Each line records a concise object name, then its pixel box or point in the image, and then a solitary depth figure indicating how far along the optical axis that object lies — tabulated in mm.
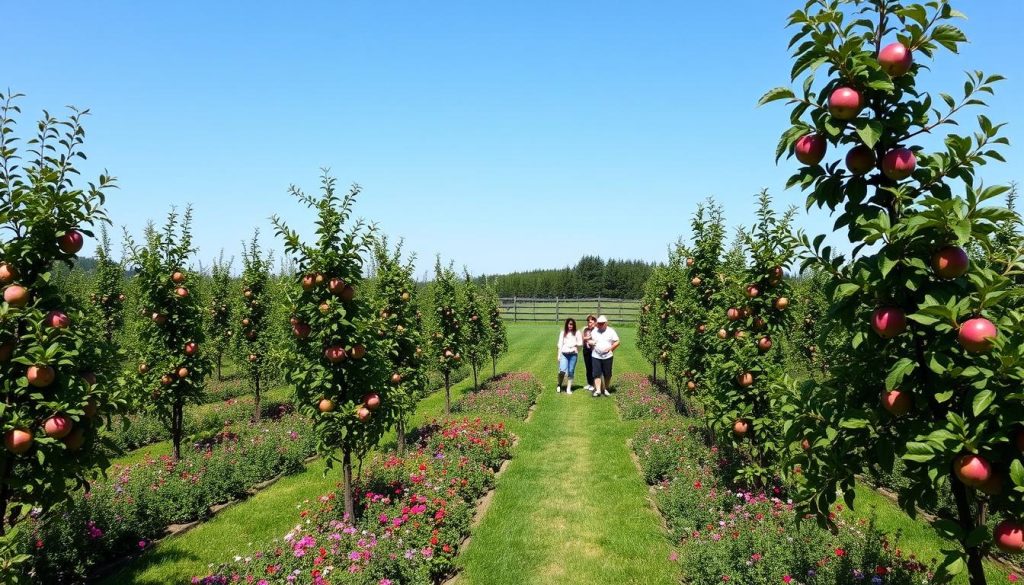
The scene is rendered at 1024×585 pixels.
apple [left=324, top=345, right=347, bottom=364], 6559
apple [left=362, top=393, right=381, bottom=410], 6832
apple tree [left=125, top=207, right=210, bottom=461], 9789
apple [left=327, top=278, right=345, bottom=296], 6625
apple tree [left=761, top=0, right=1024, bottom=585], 2426
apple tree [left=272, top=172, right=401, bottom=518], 6598
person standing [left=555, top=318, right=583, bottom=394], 16016
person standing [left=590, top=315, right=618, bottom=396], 15148
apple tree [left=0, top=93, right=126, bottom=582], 3756
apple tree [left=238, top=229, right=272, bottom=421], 13438
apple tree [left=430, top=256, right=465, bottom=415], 14148
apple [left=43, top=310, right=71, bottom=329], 3996
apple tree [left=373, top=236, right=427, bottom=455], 10148
